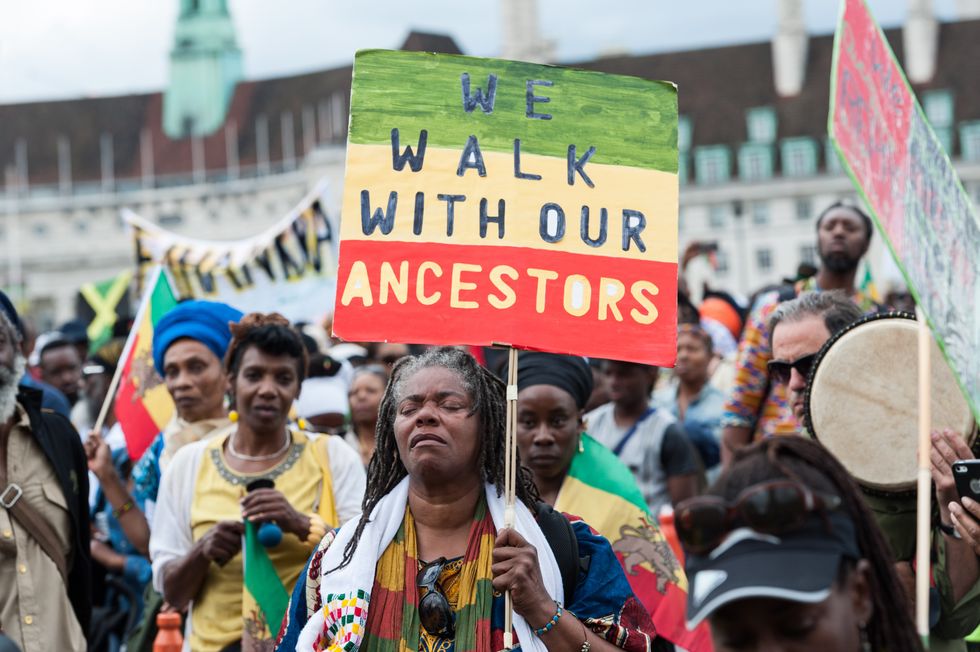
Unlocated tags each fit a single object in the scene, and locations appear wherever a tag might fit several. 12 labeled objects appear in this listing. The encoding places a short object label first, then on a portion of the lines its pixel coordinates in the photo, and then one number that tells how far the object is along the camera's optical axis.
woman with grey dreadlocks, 4.49
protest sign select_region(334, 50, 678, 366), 4.87
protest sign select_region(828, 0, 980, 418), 3.78
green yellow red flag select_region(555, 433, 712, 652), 5.86
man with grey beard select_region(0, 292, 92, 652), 6.00
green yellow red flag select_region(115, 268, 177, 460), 8.16
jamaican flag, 16.45
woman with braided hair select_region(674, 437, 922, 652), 2.96
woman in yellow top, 5.96
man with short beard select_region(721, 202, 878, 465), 8.28
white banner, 11.42
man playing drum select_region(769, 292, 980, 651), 4.76
